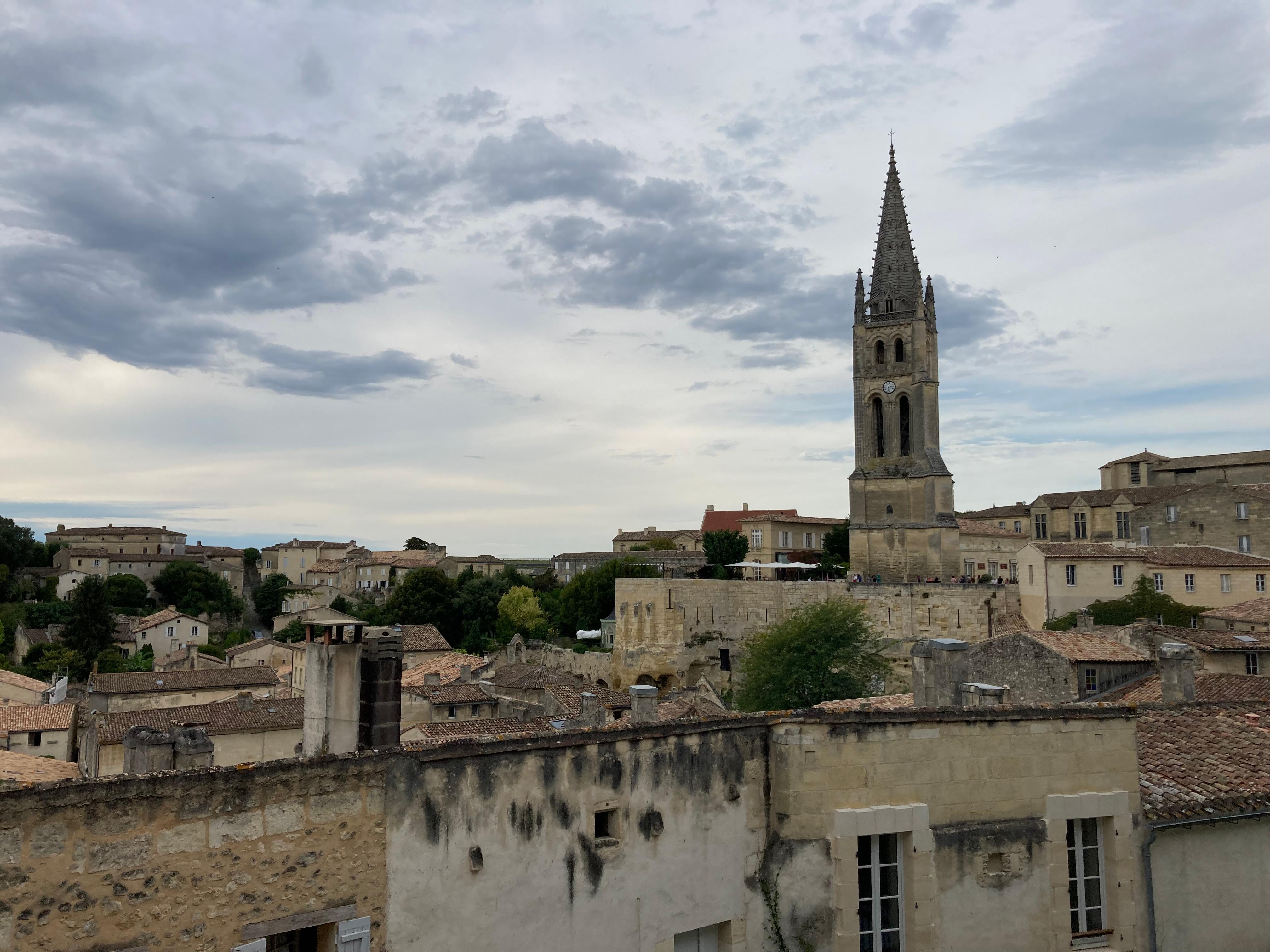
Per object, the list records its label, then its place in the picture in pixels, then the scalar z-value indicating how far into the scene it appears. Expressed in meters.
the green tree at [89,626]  68.06
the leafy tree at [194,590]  90.94
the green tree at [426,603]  78.25
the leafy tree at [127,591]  87.56
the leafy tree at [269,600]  96.94
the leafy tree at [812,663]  41.44
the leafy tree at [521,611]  74.19
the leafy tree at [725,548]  68.81
